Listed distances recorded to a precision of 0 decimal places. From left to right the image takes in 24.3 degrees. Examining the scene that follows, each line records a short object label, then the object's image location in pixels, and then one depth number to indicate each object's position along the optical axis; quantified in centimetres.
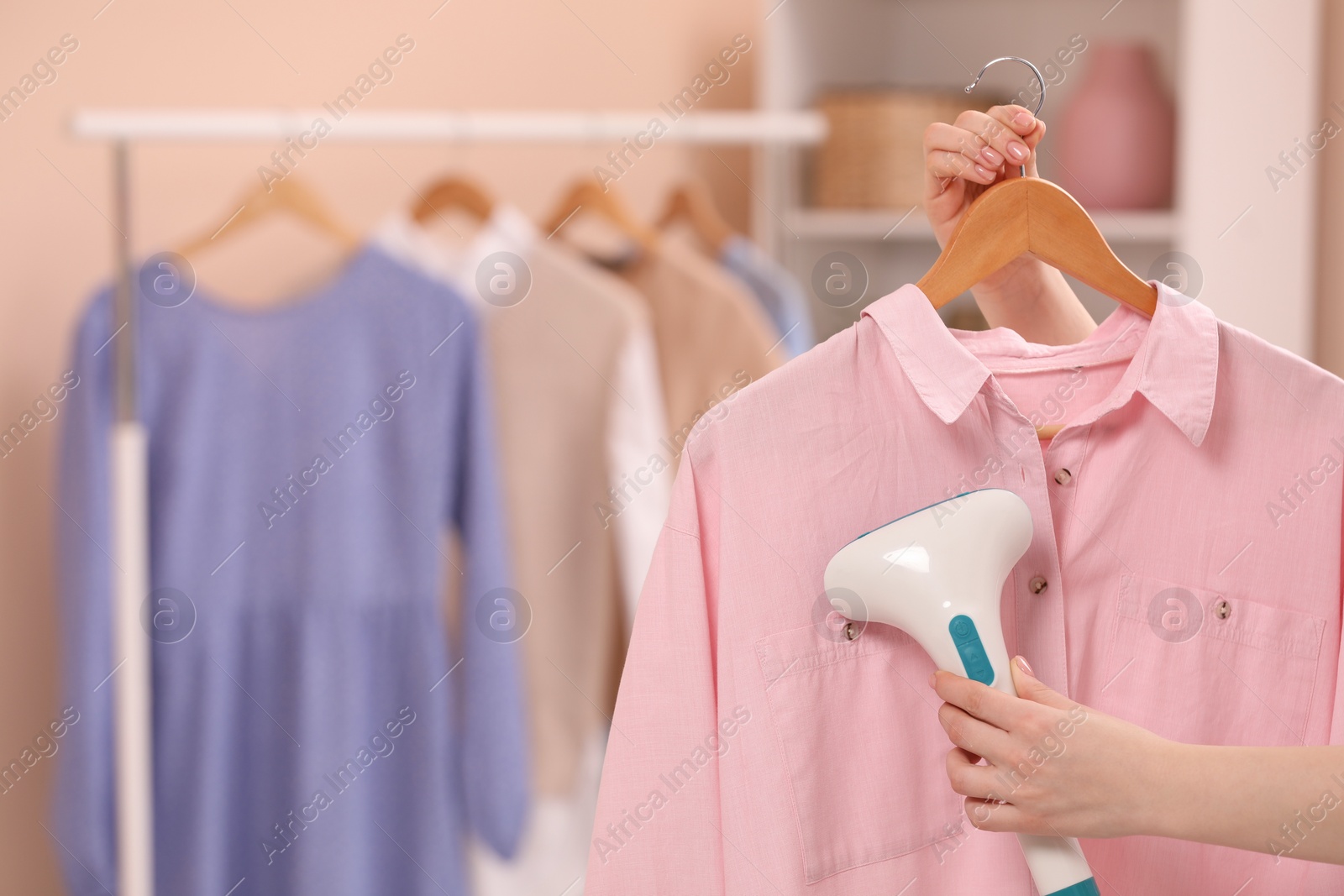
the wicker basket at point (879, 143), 316
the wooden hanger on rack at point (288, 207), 249
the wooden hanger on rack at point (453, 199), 258
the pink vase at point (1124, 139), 305
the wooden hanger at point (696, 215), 287
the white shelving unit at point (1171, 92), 274
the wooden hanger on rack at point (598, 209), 263
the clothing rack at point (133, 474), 233
